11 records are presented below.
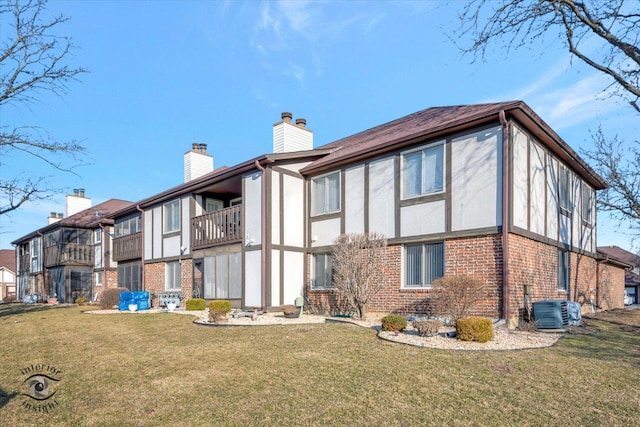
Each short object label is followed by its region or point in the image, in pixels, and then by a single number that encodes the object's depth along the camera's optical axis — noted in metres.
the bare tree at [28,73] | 11.68
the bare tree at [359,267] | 11.86
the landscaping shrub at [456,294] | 9.58
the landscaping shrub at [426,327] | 8.73
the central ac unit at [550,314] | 10.43
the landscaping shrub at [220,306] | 13.67
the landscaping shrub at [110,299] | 19.44
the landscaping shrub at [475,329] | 8.22
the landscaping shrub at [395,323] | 9.36
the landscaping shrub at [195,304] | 16.12
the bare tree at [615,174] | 20.16
